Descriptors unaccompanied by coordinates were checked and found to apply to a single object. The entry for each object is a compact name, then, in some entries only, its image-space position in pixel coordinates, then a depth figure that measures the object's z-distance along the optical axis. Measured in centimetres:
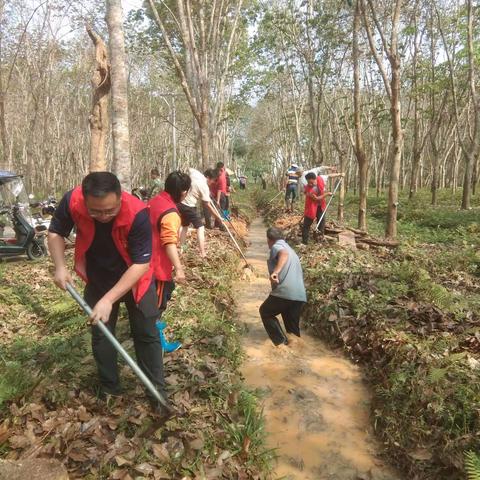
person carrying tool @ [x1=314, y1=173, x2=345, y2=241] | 1025
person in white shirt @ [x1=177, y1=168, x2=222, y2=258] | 770
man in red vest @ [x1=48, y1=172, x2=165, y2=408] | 276
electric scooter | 980
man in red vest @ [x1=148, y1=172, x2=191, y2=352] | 422
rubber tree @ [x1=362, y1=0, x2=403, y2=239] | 858
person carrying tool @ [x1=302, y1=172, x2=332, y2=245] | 1017
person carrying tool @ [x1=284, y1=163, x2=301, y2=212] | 1712
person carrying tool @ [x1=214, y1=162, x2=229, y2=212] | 1178
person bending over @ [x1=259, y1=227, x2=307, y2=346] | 562
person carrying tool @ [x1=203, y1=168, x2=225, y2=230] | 1207
